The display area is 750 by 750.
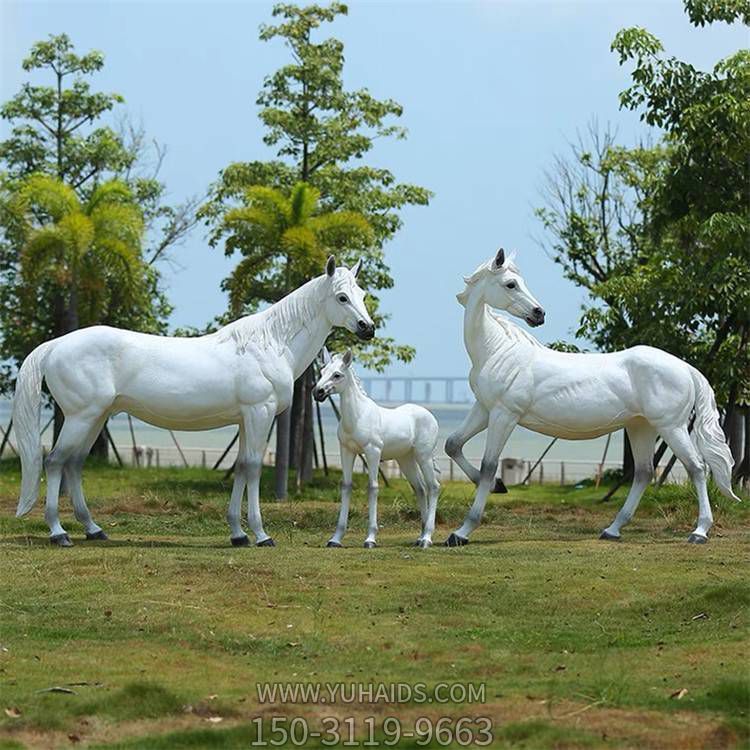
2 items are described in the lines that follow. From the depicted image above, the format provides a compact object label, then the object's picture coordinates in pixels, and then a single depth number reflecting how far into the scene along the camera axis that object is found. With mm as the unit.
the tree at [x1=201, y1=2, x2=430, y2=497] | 26297
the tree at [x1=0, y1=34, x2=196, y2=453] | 30594
